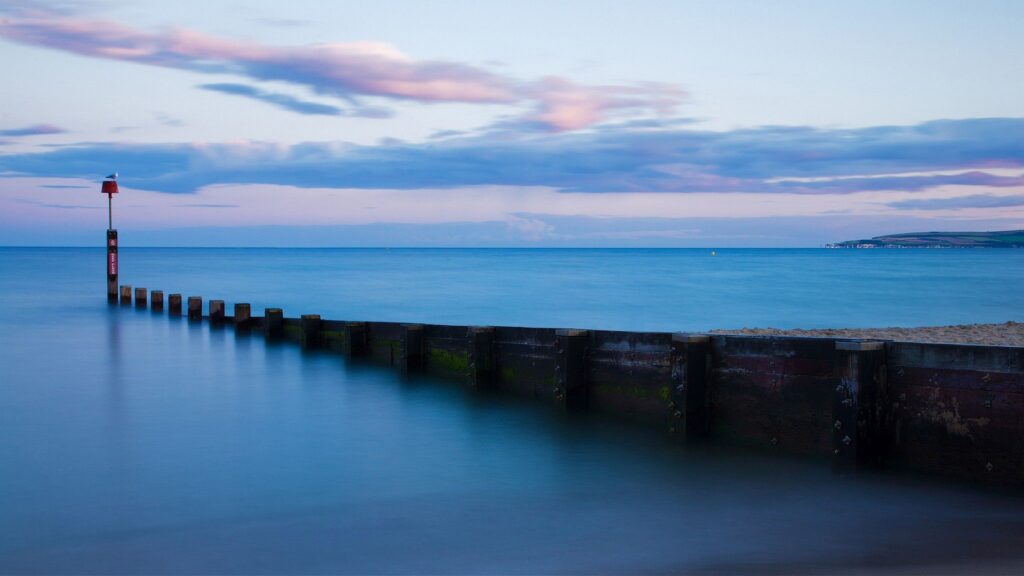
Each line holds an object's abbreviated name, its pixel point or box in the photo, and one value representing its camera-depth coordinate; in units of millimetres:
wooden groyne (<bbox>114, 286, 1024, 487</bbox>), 7852
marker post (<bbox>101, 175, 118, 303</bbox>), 32562
